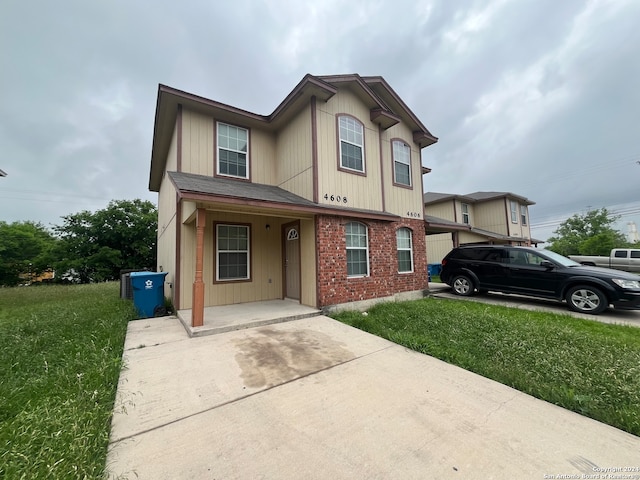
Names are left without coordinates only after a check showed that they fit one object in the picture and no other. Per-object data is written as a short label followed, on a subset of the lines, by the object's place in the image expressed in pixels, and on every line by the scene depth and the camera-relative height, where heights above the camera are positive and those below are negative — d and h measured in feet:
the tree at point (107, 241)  64.95 +6.37
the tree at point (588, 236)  82.33 +5.33
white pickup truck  47.76 -2.21
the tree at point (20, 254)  61.67 +3.28
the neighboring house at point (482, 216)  53.21 +9.02
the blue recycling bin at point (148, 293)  19.40 -2.42
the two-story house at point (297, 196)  21.08 +5.69
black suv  19.19 -2.38
